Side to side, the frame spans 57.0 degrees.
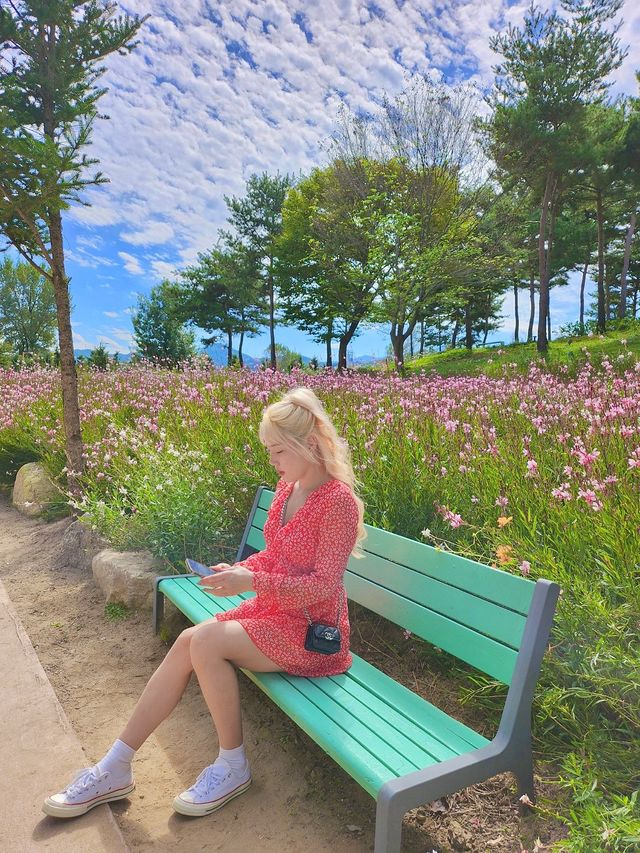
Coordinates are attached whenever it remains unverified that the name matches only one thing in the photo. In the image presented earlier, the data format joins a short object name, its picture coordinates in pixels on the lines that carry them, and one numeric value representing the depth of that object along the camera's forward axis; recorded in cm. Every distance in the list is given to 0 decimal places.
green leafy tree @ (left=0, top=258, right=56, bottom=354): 5472
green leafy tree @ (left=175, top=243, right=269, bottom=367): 3641
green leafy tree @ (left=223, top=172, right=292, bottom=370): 3575
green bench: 180
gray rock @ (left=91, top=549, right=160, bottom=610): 423
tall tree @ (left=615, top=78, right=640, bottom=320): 2209
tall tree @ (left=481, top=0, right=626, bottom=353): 1859
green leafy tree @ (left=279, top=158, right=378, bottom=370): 2097
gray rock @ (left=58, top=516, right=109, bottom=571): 507
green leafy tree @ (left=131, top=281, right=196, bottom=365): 5038
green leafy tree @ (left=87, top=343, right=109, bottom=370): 2411
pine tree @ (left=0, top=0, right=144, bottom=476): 530
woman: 230
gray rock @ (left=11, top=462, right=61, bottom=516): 672
